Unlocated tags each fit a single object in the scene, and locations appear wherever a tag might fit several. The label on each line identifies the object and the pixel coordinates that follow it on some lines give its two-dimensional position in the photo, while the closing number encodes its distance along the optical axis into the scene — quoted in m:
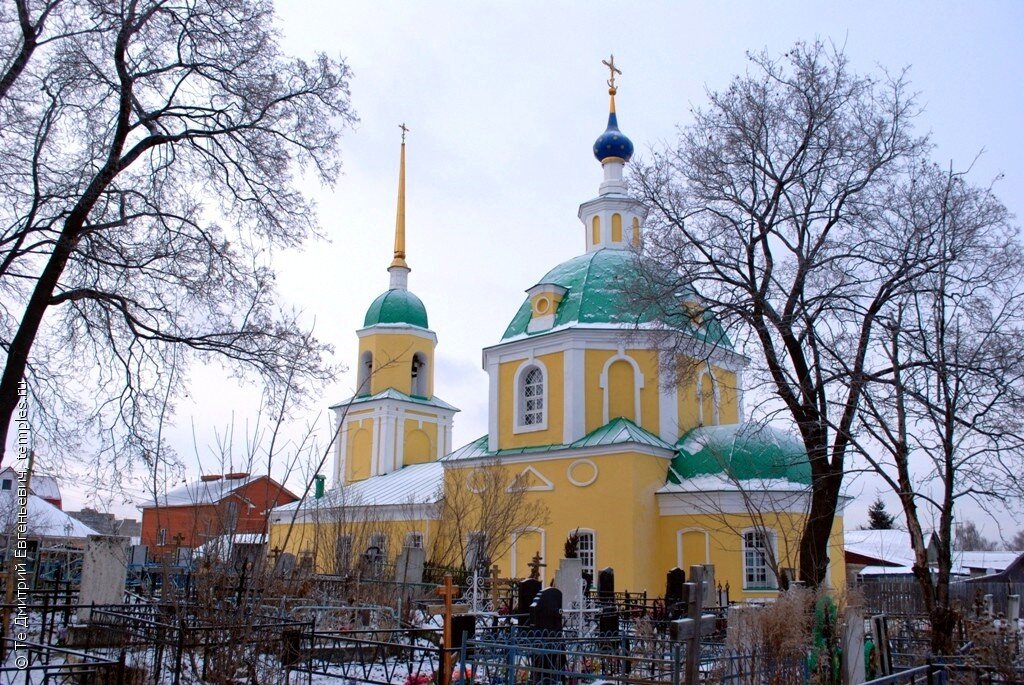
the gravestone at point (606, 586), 18.12
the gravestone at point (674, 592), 16.45
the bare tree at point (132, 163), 11.68
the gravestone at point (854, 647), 9.65
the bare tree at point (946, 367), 13.05
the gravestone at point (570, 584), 15.28
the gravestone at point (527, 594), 13.98
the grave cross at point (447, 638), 8.77
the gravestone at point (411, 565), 19.53
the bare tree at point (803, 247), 14.62
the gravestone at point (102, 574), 12.13
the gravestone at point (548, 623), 11.22
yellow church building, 23.80
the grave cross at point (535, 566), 18.15
